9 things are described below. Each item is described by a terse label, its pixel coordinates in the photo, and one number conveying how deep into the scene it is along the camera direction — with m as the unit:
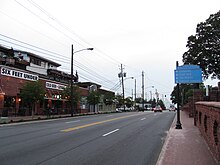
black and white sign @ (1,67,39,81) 26.05
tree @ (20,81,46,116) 24.28
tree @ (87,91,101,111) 40.73
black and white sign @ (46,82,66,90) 33.85
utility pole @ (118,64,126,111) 58.48
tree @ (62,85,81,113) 33.07
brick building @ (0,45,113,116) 26.30
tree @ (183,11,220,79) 31.44
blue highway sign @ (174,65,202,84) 16.29
